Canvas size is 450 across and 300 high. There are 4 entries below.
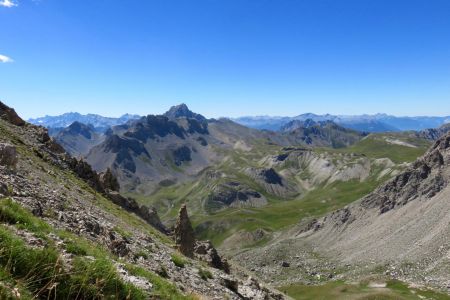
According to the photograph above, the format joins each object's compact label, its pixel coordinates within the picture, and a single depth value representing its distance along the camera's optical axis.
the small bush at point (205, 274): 27.25
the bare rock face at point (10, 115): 61.28
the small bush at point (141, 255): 24.08
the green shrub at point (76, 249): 14.41
